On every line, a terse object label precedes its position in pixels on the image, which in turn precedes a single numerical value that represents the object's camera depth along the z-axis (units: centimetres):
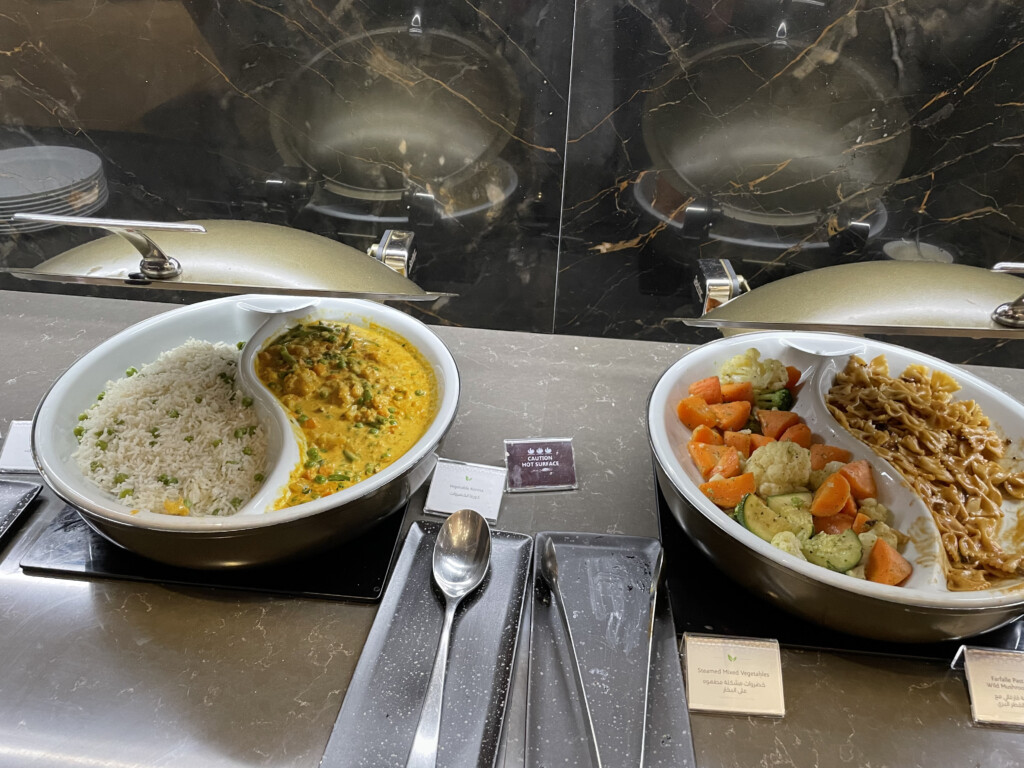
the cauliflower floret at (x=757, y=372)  124
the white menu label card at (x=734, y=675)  96
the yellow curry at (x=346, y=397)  110
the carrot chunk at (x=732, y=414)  118
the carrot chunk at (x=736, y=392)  122
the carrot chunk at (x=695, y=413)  117
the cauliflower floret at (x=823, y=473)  106
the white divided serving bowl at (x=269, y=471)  95
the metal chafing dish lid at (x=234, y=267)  100
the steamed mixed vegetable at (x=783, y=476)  95
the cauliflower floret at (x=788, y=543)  94
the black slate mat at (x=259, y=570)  108
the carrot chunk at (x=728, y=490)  103
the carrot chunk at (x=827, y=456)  110
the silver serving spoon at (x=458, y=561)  97
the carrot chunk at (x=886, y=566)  92
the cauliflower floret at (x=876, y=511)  102
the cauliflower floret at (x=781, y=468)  105
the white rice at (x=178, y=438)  104
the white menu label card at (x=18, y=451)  128
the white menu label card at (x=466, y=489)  123
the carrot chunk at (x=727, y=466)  108
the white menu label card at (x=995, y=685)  94
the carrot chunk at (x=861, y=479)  105
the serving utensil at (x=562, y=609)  85
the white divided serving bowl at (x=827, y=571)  87
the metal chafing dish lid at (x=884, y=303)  92
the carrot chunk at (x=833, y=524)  101
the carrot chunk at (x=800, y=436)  114
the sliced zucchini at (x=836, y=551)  94
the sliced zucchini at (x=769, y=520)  97
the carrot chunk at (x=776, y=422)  117
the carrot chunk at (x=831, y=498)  102
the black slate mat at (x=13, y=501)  115
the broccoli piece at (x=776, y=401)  122
